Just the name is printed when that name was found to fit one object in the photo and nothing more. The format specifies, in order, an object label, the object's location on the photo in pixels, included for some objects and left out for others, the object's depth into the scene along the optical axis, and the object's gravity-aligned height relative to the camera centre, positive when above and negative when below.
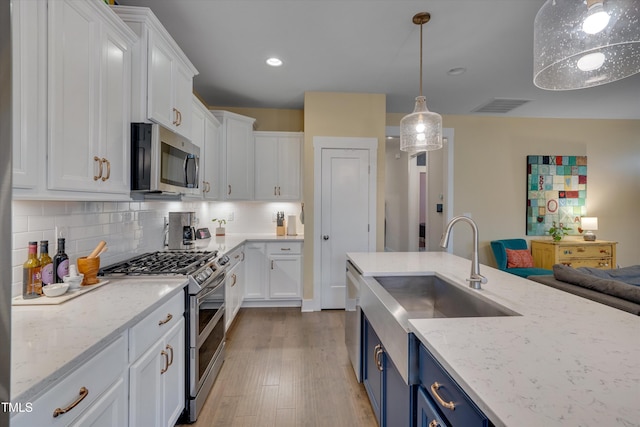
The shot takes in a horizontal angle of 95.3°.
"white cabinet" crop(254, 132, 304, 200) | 4.02 +0.68
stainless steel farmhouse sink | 1.79 -0.52
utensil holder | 1.50 -0.29
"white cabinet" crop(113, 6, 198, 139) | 1.70 +0.90
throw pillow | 4.14 -0.61
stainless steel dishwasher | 2.04 -0.78
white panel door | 3.71 +0.00
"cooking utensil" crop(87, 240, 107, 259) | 1.54 -0.20
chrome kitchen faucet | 1.54 -0.26
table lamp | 4.41 -0.14
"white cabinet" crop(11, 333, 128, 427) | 0.75 -0.55
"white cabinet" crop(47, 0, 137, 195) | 1.17 +0.54
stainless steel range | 1.73 -0.61
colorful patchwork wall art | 4.60 +0.39
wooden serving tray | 1.24 -0.37
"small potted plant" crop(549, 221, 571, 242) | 4.40 -0.22
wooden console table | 4.21 -0.54
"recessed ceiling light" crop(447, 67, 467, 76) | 3.04 +1.53
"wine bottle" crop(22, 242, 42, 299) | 1.30 -0.28
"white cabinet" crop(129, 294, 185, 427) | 1.20 -0.73
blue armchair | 3.87 -0.55
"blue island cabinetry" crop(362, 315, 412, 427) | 1.24 -0.86
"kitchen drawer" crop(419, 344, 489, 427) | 0.75 -0.53
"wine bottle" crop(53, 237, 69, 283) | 1.42 -0.25
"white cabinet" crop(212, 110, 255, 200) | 3.70 +0.78
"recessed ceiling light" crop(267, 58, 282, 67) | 2.86 +1.53
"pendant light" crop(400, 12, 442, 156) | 2.18 +0.68
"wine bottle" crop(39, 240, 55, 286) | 1.35 -0.24
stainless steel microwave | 1.70 +0.34
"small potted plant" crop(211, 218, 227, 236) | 3.93 -0.18
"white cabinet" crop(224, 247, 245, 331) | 2.76 -0.74
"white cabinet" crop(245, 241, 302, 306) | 3.70 -0.72
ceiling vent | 3.85 +1.54
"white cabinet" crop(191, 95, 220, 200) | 2.93 +0.75
